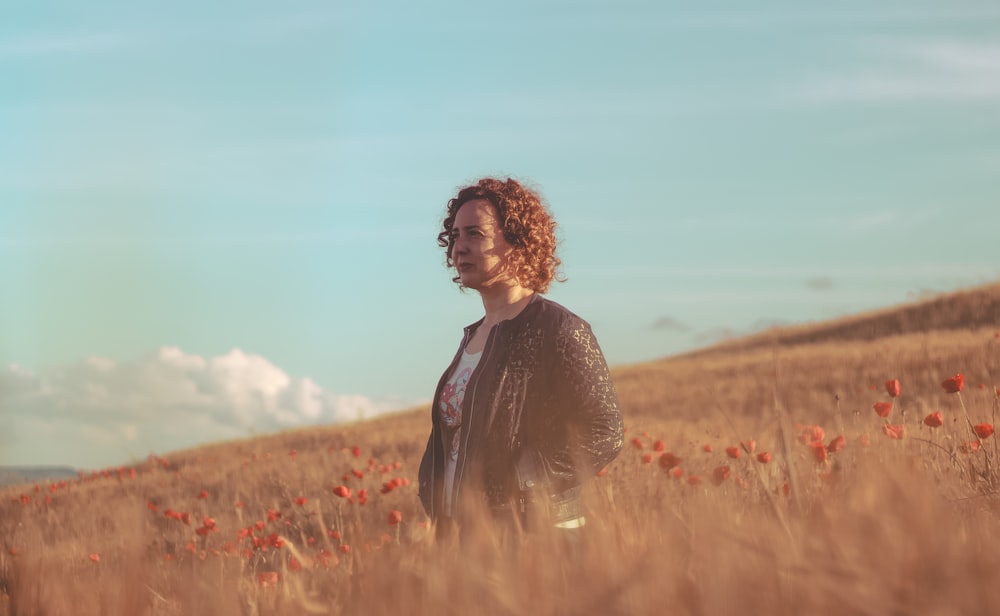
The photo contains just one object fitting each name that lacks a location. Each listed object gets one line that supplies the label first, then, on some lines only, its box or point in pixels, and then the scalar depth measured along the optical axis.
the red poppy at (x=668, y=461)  4.30
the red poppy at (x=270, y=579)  2.22
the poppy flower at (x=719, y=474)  4.27
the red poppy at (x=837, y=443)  4.19
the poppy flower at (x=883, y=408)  4.39
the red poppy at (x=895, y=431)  4.11
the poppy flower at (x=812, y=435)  4.66
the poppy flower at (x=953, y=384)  4.17
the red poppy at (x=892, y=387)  4.45
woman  3.42
